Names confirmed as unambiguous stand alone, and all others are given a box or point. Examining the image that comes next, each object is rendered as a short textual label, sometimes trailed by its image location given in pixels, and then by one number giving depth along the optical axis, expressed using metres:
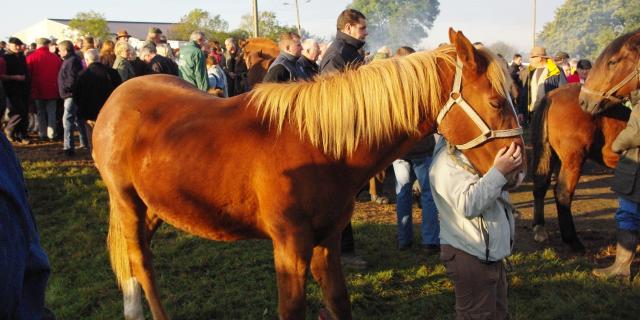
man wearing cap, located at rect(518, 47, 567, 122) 8.77
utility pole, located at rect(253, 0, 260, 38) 21.89
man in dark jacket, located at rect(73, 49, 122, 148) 7.67
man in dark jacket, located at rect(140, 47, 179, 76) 8.35
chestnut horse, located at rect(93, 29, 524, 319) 2.52
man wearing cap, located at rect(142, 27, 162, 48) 9.86
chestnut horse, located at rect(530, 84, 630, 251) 5.29
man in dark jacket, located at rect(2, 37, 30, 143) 9.76
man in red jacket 9.88
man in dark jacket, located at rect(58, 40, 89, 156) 8.87
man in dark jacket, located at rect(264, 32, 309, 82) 4.66
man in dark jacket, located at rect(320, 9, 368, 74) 4.70
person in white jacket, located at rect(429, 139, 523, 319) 2.62
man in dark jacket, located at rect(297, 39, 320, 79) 4.98
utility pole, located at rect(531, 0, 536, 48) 41.46
